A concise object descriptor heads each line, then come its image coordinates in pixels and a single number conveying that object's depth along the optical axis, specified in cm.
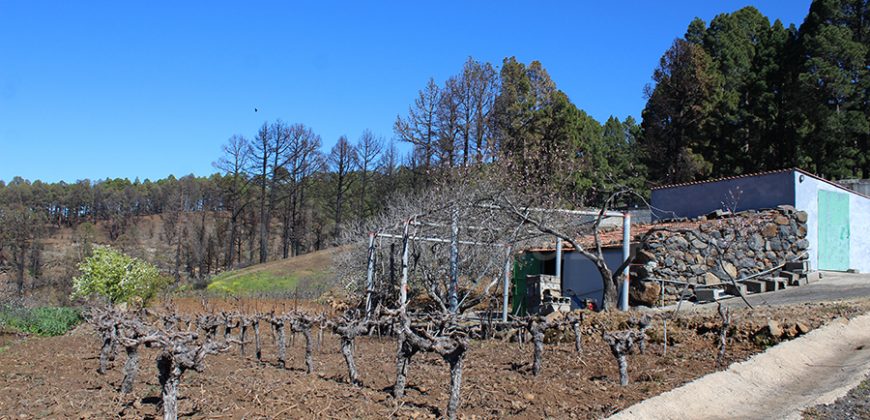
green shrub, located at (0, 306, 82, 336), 1723
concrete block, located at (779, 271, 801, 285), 1805
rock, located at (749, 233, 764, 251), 1905
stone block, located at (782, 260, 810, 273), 1861
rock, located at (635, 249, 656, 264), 1800
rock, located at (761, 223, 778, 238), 1912
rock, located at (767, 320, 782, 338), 1090
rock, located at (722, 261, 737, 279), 1859
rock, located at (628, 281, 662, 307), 1759
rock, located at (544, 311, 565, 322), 1310
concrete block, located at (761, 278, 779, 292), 1755
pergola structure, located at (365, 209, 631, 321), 1420
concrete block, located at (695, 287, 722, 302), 1694
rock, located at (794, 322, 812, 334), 1105
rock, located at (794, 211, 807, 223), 1928
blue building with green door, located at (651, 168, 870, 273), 1970
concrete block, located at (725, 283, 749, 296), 1780
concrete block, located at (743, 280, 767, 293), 1759
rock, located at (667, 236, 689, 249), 1841
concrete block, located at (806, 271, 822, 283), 1827
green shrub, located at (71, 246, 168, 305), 2011
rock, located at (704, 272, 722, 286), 1841
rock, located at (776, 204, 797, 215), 1920
